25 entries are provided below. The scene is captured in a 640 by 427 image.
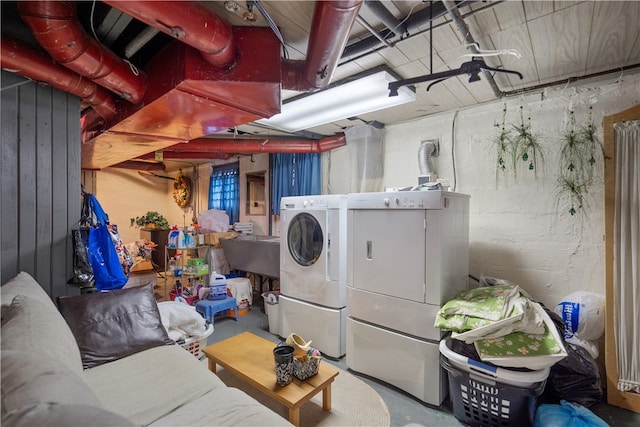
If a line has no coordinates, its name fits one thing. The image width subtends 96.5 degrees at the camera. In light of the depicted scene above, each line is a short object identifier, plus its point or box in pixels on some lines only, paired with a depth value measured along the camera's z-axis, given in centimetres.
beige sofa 63
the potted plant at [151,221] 598
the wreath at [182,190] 623
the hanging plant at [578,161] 226
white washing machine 274
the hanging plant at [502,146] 262
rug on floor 192
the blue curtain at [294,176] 399
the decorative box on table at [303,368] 179
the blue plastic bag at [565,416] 159
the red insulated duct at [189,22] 110
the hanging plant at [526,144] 249
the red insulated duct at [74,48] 123
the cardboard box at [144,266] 584
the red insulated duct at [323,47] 115
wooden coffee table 166
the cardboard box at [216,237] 451
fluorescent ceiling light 213
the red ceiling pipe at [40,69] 153
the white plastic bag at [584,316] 212
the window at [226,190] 520
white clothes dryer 209
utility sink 377
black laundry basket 170
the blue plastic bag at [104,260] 208
